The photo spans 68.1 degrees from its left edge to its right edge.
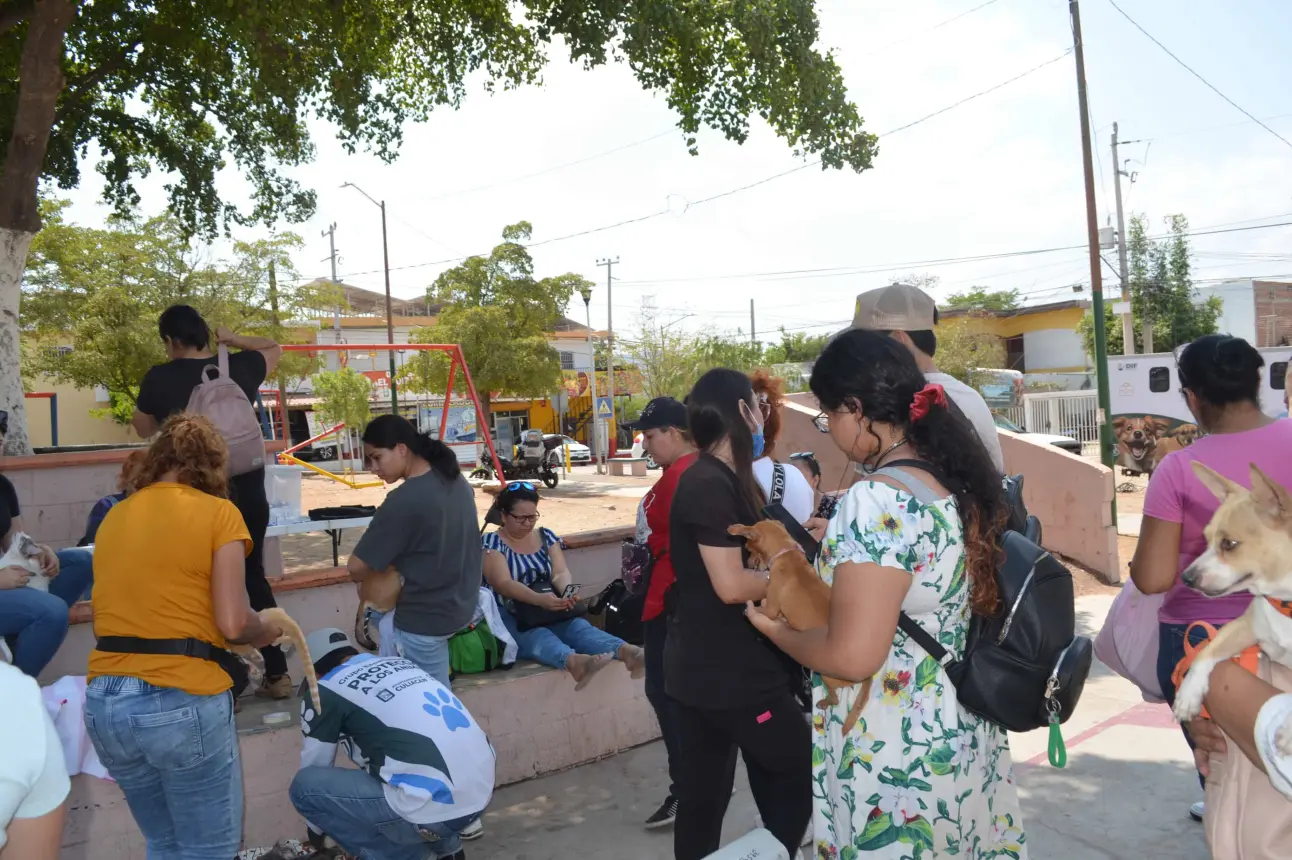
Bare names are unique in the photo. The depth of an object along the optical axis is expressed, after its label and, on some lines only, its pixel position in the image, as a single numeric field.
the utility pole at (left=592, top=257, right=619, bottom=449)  39.90
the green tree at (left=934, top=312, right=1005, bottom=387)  36.66
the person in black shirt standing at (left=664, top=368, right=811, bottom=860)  2.77
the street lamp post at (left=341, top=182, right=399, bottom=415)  32.75
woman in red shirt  3.56
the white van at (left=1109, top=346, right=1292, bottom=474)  16.47
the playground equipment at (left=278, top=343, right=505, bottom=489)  11.24
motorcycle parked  26.50
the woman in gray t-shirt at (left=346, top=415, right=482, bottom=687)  3.88
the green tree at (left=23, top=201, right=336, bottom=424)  21.77
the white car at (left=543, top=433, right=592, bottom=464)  41.53
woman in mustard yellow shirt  2.74
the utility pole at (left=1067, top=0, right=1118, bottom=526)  12.77
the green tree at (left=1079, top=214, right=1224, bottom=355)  34.38
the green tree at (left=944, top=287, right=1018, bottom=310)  54.91
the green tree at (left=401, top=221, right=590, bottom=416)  28.22
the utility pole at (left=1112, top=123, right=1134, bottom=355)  22.14
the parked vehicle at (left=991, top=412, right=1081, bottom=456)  19.61
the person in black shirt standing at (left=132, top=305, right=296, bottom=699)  4.07
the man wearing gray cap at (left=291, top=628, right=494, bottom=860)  2.98
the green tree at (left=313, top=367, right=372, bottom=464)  35.56
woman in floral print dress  2.02
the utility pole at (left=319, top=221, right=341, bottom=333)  48.25
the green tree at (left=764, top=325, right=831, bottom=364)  66.00
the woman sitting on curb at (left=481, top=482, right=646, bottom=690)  5.05
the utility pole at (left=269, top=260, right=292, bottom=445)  27.42
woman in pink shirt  2.76
